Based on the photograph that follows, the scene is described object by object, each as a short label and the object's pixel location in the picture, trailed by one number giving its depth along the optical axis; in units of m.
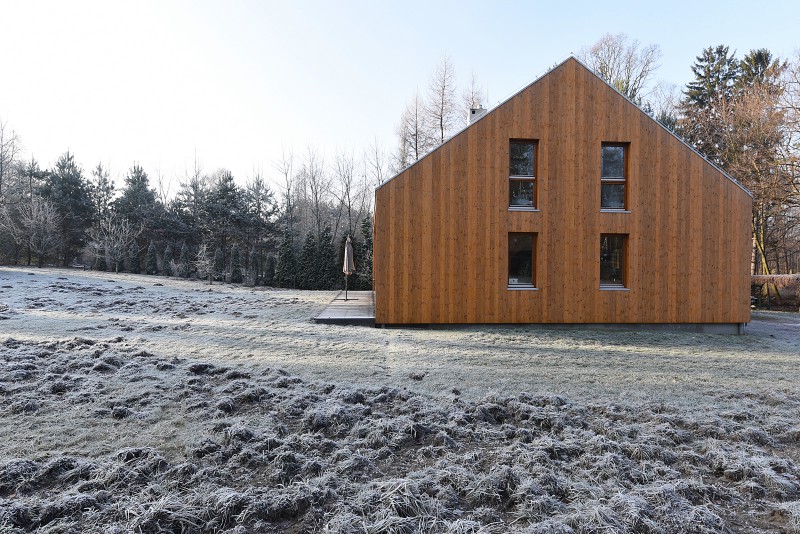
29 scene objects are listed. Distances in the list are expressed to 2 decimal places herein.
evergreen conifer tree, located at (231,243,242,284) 23.67
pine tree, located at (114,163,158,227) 25.16
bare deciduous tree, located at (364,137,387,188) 26.09
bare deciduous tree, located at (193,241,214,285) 19.88
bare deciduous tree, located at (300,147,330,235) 28.39
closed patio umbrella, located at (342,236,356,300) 12.70
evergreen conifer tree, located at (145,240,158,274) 24.23
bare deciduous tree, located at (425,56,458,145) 20.74
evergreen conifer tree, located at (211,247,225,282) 24.03
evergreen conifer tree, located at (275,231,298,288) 22.97
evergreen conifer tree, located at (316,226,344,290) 22.38
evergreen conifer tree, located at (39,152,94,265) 23.70
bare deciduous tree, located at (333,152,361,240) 26.91
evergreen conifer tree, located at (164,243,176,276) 24.39
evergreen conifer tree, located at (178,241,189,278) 24.07
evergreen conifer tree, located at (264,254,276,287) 23.53
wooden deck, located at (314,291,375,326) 8.81
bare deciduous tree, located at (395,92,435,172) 22.27
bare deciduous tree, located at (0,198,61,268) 19.39
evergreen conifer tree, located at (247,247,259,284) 24.68
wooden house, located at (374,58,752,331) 8.42
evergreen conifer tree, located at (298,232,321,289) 22.44
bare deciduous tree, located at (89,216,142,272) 21.61
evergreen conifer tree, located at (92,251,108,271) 23.27
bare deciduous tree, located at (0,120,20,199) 22.48
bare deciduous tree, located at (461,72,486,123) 21.19
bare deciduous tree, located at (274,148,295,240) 28.31
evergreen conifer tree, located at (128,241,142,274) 24.06
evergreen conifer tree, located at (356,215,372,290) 21.64
